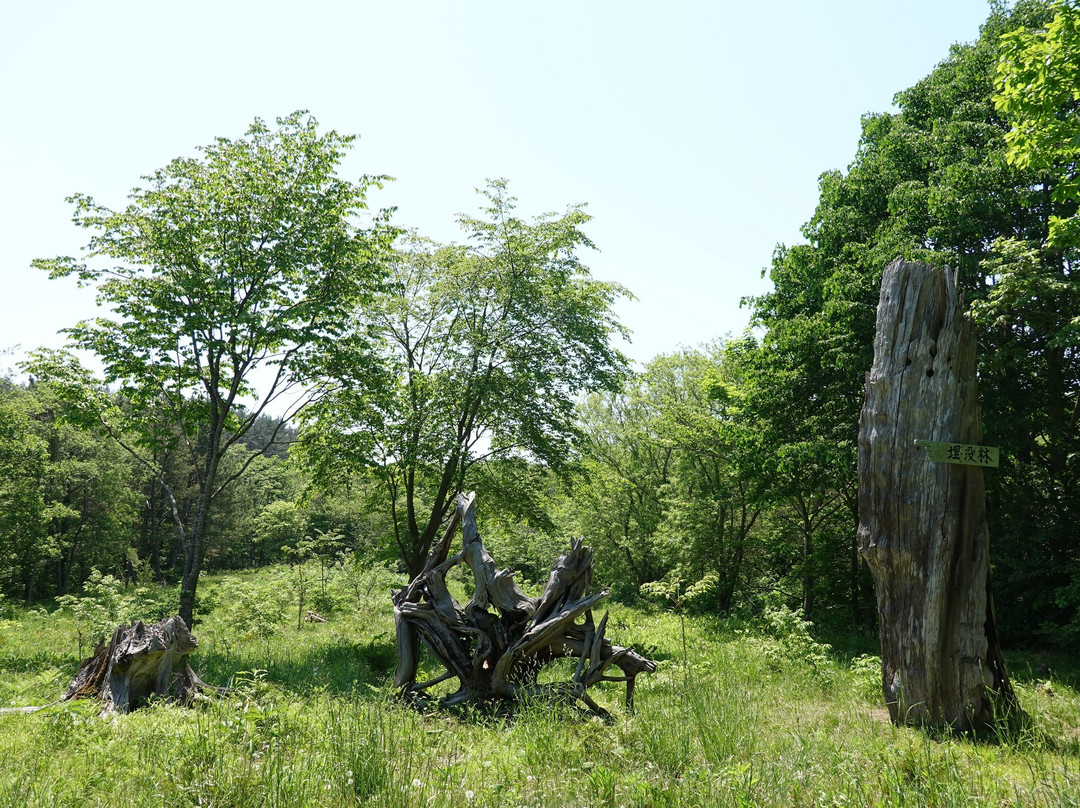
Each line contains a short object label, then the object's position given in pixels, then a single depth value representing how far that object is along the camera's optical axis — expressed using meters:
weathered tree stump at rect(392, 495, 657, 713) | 6.96
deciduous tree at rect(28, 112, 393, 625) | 11.62
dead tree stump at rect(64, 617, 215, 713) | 7.32
